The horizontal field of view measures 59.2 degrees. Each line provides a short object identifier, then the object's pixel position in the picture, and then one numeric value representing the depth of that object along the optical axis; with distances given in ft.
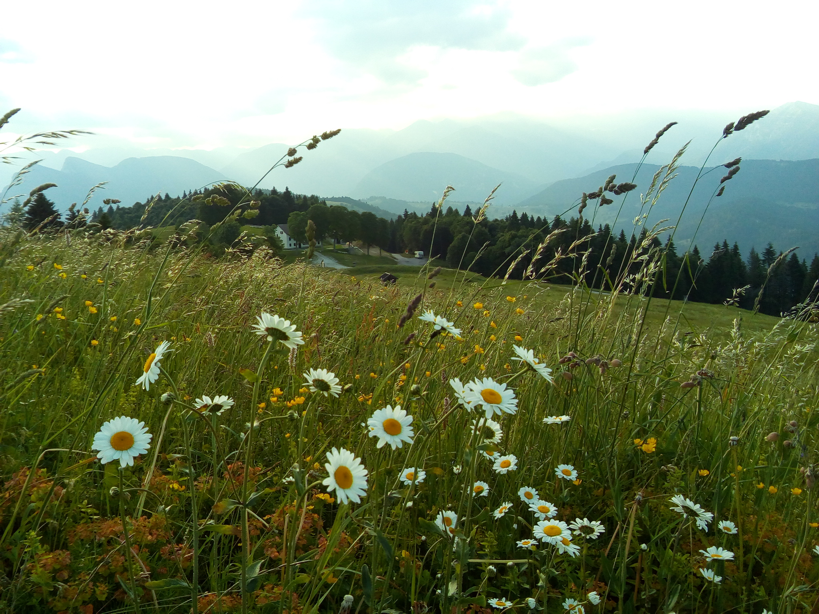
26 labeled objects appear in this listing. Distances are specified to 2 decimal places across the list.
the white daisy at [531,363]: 2.14
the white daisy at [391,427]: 1.92
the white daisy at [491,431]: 2.25
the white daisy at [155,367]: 1.99
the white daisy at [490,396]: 1.97
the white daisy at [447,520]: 2.15
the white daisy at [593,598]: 2.21
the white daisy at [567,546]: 2.28
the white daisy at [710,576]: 2.28
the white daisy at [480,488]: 2.57
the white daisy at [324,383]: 2.12
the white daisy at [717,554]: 2.30
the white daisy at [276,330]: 1.94
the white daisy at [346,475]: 1.72
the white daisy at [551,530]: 2.32
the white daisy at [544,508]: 2.46
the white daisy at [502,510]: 2.55
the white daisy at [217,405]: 2.20
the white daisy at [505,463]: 2.61
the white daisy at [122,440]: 1.86
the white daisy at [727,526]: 2.59
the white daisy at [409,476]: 2.53
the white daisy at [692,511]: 2.39
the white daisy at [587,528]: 2.40
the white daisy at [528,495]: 2.57
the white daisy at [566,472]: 2.72
